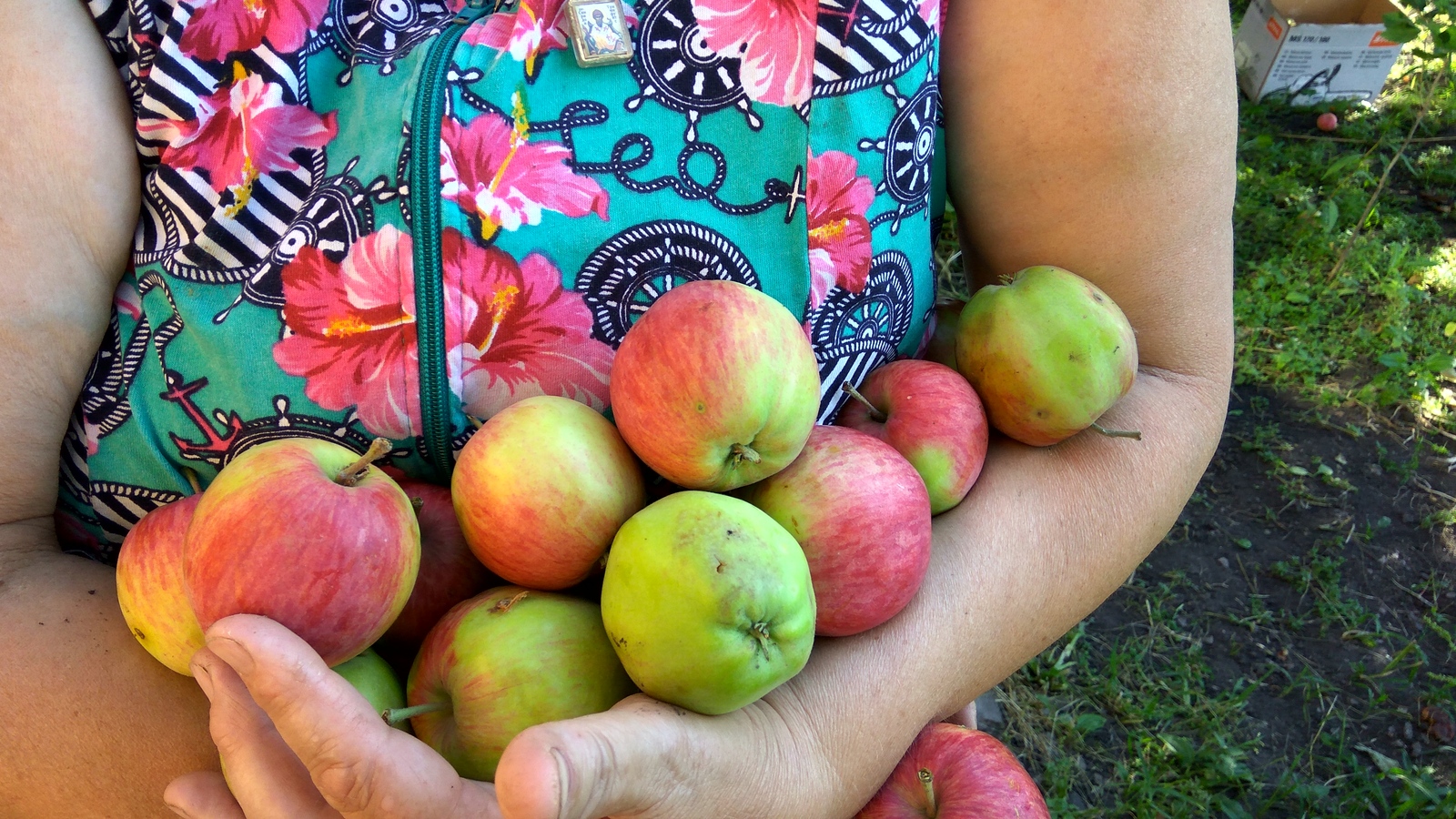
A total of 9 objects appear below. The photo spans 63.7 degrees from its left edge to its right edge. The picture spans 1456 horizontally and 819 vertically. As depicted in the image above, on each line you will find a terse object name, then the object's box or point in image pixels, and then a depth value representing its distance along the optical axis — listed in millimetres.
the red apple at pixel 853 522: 407
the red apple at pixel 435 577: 427
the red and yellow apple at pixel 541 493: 390
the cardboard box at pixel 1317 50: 1416
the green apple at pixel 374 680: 393
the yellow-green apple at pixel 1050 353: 468
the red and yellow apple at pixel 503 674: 379
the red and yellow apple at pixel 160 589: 395
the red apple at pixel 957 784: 440
